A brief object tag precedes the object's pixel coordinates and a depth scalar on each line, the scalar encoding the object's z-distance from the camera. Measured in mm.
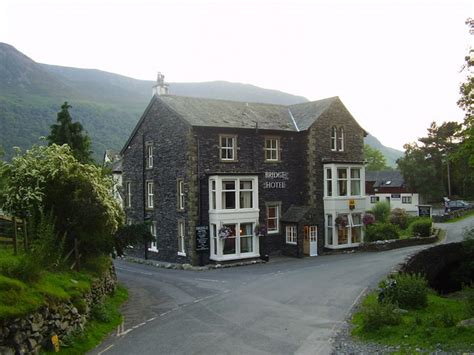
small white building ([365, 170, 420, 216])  70312
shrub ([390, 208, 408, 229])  44441
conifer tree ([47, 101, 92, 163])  25500
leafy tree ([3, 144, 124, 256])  17094
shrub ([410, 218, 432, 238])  36688
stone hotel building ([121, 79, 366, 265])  29781
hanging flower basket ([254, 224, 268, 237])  30375
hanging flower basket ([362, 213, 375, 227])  34594
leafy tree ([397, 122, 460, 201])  68938
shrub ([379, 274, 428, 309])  16594
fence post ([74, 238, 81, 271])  17109
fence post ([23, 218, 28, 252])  14125
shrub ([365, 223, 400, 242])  35125
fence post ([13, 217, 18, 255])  13539
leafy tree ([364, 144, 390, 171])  105188
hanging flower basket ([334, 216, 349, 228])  33219
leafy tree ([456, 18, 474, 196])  19902
